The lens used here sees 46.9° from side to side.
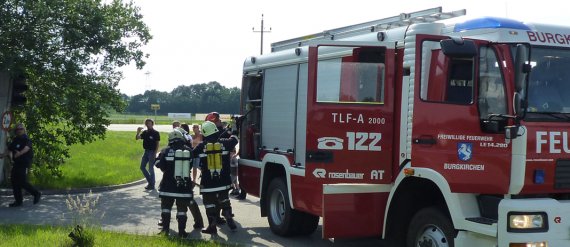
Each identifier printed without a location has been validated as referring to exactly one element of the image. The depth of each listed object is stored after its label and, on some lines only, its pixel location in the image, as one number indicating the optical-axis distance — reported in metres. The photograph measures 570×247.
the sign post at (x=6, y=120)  14.18
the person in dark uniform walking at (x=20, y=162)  12.48
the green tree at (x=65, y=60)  13.80
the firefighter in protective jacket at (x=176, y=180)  9.29
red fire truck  5.86
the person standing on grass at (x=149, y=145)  15.81
